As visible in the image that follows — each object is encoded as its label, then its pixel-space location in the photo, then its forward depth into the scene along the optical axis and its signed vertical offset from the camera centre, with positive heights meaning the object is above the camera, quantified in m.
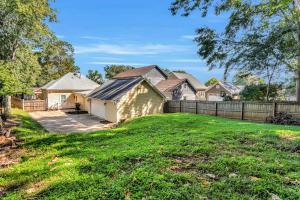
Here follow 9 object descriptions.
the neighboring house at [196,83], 36.98 +3.04
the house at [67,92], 25.38 +0.70
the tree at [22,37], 12.92 +4.84
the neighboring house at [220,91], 35.96 +1.42
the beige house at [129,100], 16.51 -0.18
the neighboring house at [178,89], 29.43 +1.38
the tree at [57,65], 36.19 +6.33
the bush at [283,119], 12.19 -1.27
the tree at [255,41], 14.14 +4.66
